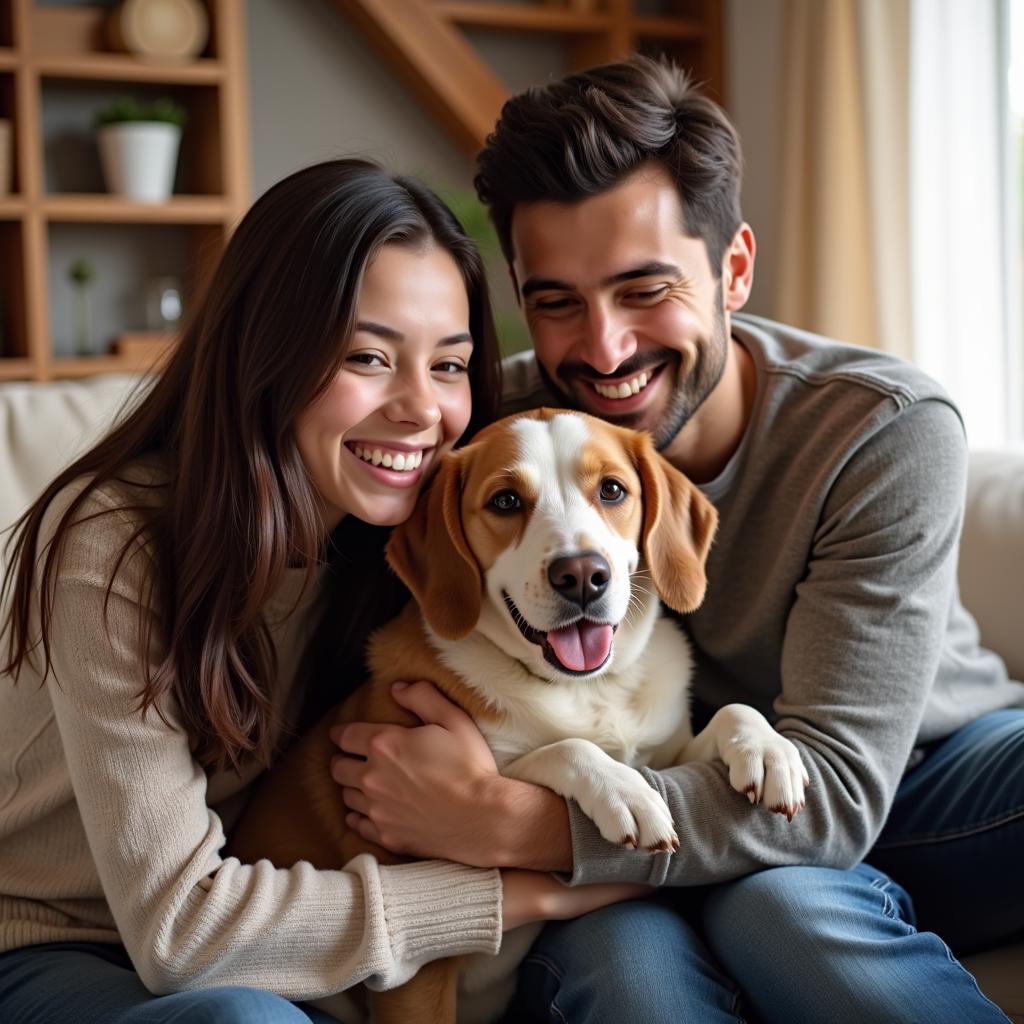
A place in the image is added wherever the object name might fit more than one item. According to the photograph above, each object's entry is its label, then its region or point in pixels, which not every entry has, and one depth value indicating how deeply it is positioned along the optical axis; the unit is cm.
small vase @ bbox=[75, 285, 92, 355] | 455
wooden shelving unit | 409
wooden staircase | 448
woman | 154
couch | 225
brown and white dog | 163
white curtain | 365
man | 161
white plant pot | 418
